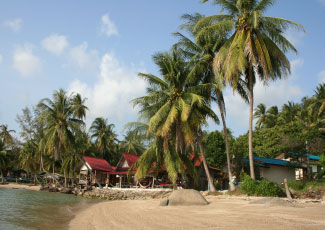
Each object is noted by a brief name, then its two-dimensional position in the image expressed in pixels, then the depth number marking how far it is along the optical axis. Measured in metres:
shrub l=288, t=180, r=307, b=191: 17.12
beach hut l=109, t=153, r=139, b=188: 33.75
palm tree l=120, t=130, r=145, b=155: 49.31
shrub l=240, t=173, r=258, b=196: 16.25
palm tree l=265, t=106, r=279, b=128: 45.03
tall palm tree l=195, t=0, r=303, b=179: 17.09
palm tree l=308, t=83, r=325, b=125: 33.84
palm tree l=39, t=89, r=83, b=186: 32.22
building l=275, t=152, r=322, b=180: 23.70
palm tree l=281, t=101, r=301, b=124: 40.00
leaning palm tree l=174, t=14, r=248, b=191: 20.70
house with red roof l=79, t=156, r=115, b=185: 37.72
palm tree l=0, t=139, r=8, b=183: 49.28
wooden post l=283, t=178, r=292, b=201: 14.29
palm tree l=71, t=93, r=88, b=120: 42.96
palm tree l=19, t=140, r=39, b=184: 44.88
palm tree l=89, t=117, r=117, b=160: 50.16
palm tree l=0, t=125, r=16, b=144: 54.00
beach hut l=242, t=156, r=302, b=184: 26.45
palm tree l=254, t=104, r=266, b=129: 48.56
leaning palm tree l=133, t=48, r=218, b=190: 20.20
